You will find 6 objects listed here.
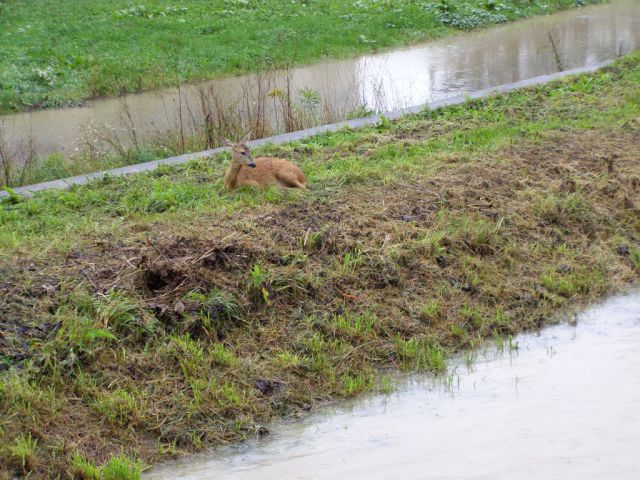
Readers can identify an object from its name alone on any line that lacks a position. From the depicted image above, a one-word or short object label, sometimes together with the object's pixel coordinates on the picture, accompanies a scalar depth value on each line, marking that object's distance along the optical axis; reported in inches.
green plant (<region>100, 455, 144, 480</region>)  383.6
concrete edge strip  756.0
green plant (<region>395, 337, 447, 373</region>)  482.3
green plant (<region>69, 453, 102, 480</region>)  386.0
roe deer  684.1
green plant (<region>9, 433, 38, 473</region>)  393.1
